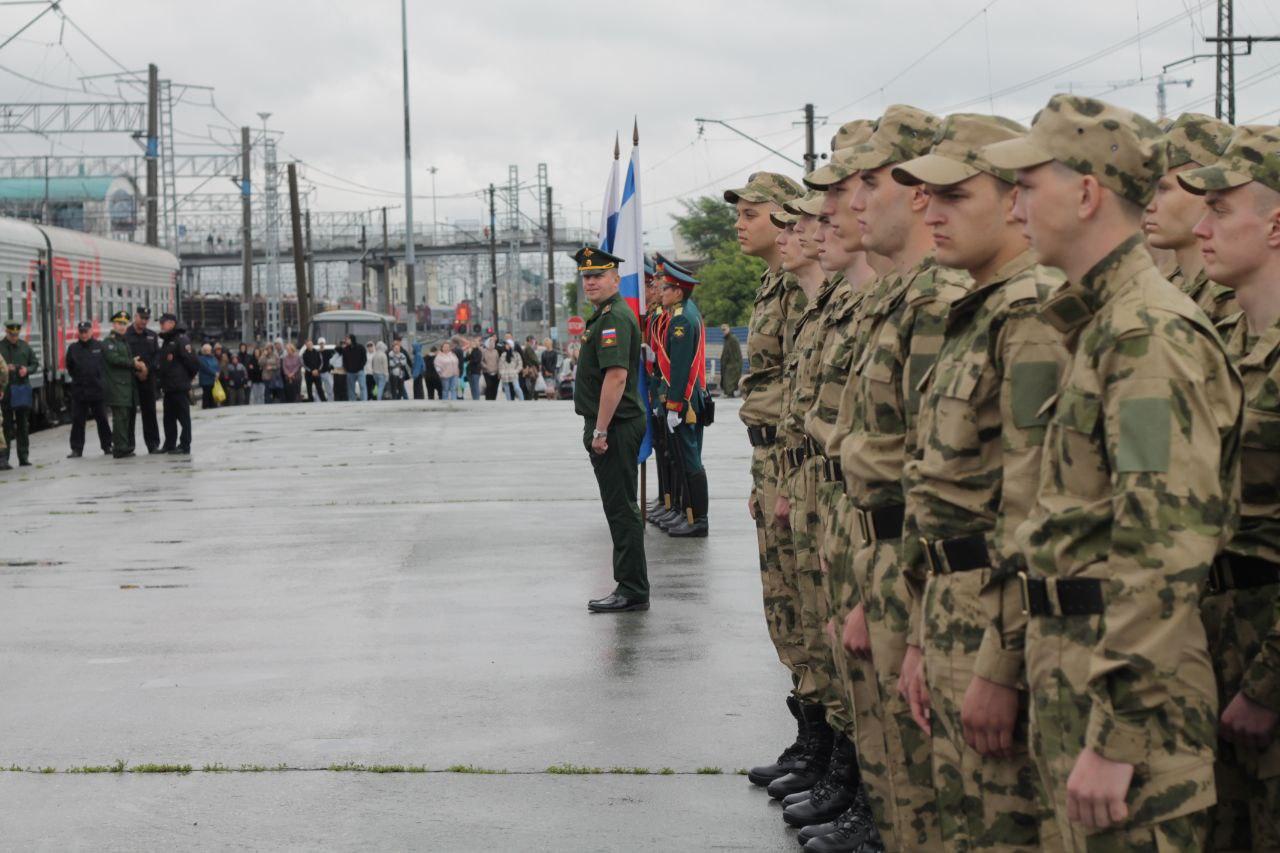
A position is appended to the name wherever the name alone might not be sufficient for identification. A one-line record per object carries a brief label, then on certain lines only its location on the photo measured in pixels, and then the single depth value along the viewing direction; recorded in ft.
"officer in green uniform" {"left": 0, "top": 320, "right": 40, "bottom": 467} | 65.51
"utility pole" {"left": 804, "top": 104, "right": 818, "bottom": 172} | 171.60
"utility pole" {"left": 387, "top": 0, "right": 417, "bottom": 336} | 167.43
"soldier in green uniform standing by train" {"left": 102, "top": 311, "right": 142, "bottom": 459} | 67.97
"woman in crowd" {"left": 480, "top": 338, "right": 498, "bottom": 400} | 133.18
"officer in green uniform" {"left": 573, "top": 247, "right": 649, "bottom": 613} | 29.40
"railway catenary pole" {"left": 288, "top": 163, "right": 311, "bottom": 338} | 179.64
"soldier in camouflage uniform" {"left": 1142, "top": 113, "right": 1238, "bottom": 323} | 15.30
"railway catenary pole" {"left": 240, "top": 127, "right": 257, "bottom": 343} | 188.44
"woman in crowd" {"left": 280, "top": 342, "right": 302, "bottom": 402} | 125.80
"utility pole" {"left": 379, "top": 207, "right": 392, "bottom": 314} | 350.21
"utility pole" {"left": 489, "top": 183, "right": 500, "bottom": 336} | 302.23
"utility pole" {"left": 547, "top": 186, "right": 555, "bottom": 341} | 280.51
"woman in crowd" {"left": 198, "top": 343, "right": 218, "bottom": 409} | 110.22
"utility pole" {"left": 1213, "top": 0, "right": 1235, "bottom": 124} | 126.72
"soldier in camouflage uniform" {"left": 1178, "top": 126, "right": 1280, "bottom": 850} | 11.26
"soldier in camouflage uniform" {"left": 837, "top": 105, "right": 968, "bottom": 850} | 13.19
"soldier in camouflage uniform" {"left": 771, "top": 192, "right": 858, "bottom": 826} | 17.57
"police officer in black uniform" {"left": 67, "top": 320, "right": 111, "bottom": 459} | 69.15
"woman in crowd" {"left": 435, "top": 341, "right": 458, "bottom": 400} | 122.62
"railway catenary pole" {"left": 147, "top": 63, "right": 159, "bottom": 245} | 151.12
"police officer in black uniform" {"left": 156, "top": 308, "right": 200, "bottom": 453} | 68.85
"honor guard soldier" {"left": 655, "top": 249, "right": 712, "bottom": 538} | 37.68
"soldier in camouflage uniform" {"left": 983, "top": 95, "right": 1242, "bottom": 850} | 9.49
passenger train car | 95.40
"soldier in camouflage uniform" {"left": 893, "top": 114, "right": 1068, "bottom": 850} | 10.88
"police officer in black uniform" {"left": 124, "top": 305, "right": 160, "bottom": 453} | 69.56
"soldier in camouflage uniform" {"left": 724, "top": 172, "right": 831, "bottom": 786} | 19.16
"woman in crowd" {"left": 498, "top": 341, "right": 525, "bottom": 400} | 125.80
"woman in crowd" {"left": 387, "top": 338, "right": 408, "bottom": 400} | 141.49
